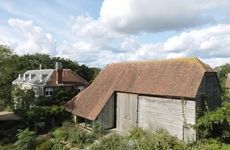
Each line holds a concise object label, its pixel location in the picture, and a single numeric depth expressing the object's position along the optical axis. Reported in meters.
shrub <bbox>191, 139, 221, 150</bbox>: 14.53
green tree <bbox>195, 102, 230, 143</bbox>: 15.19
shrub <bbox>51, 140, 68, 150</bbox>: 16.67
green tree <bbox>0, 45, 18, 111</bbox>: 23.01
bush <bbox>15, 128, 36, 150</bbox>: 16.97
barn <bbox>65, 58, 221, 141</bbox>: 16.30
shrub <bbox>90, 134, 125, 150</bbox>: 14.79
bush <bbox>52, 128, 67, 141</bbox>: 18.93
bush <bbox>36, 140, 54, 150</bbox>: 16.62
